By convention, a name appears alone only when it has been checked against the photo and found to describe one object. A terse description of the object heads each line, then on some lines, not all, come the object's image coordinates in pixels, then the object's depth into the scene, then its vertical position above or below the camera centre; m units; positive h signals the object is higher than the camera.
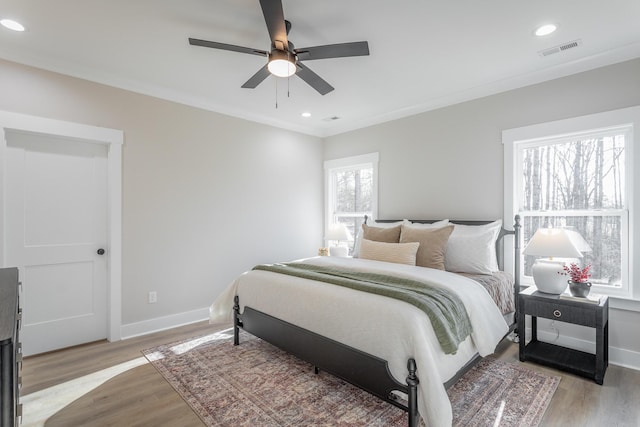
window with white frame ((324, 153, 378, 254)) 4.75 +0.37
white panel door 2.91 -0.21
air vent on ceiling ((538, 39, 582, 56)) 2.62 +1.38
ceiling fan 2.01 +1.12
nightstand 2.45 -0.90
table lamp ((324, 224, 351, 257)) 4.59 -0.33
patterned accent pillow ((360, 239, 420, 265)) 3.16 -0.39
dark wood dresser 0.84 -0.41
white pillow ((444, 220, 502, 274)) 3.15 -0.37
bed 1.78 -0.78
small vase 2.62 -0.61
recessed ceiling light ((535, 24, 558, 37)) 2.38 +1.38
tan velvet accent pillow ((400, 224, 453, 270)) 3.11 -0.31
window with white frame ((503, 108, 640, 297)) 2.80 +0.28
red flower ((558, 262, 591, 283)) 2.66 -0.50
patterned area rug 2.04 -1.28
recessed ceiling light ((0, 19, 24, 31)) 2.35 +1.39
